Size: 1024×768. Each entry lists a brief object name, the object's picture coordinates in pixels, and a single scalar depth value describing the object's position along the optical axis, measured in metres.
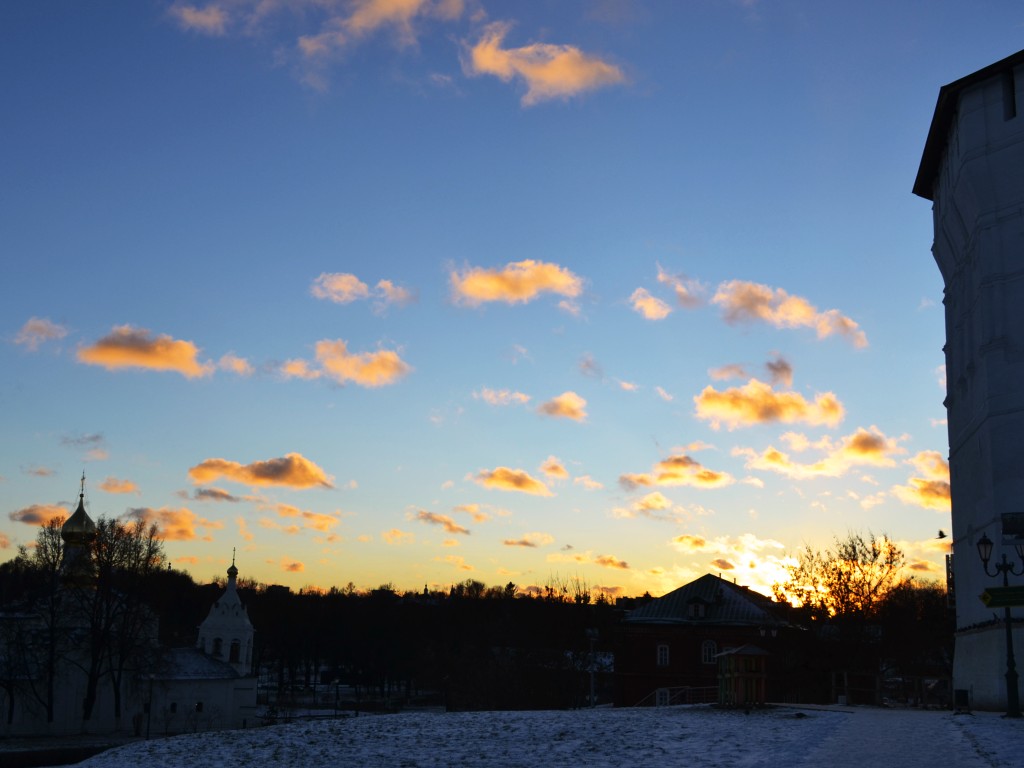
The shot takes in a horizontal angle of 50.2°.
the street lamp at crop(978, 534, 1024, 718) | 27.94
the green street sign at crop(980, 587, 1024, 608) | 27.78
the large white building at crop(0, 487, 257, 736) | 72.12
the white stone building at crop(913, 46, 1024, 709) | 36.16
